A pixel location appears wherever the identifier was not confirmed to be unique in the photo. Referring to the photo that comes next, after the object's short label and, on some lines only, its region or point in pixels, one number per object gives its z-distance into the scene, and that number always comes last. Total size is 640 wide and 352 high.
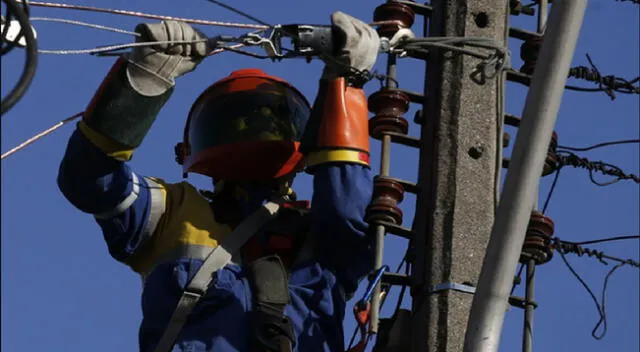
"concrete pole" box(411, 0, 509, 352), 9.62
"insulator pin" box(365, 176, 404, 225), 9.88
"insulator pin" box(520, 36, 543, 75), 10.45
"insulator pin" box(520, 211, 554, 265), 10.07
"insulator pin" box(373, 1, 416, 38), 10.26
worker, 9.62
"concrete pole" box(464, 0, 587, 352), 9.02
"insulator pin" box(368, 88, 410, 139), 10.12
